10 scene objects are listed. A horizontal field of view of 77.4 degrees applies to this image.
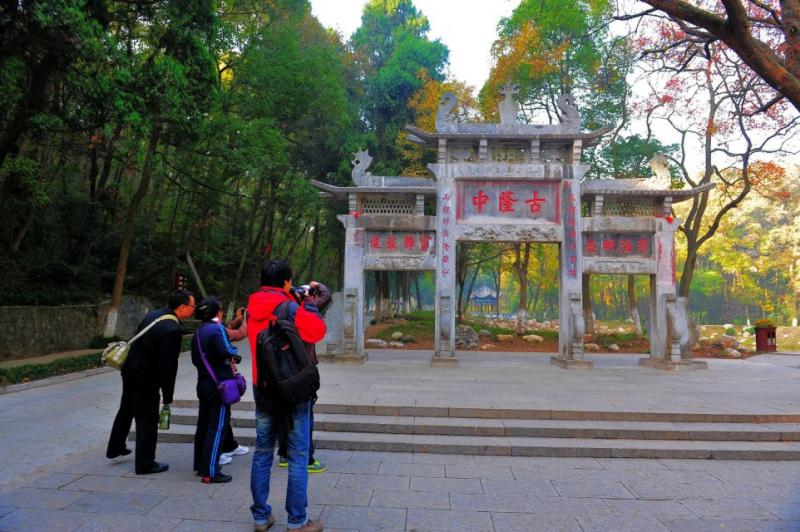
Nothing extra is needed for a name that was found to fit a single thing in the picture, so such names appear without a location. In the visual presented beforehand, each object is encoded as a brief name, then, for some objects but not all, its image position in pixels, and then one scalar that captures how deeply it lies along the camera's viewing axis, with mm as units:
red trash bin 14344
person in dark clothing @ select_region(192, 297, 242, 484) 3993
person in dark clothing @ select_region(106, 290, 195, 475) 4121
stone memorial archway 10289
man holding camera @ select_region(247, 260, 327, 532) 3012
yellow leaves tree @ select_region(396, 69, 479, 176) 17969
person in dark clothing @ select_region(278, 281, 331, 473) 4164
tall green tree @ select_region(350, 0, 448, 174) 20297
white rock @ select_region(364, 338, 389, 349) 15055
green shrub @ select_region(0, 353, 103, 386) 7996
